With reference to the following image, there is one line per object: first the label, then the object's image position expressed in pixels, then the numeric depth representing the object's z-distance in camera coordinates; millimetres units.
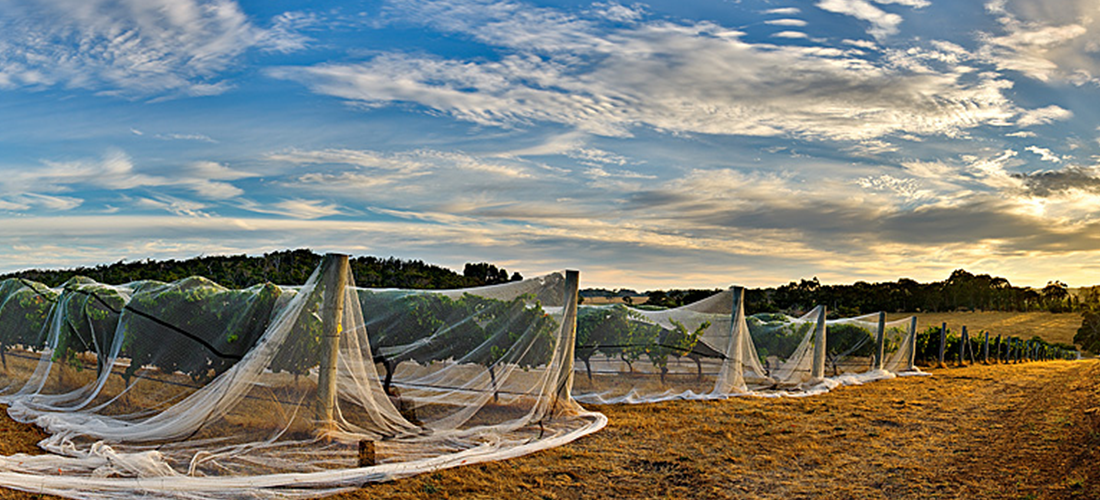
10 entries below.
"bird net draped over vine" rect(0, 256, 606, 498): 5273
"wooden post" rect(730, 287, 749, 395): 11641
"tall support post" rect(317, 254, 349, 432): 6242
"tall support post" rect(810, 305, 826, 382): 14211
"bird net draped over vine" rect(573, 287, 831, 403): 11102
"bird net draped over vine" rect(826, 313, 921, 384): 16719
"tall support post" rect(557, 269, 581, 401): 8477
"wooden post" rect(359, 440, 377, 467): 5635
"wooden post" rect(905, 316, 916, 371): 19125
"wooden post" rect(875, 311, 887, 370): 17469
